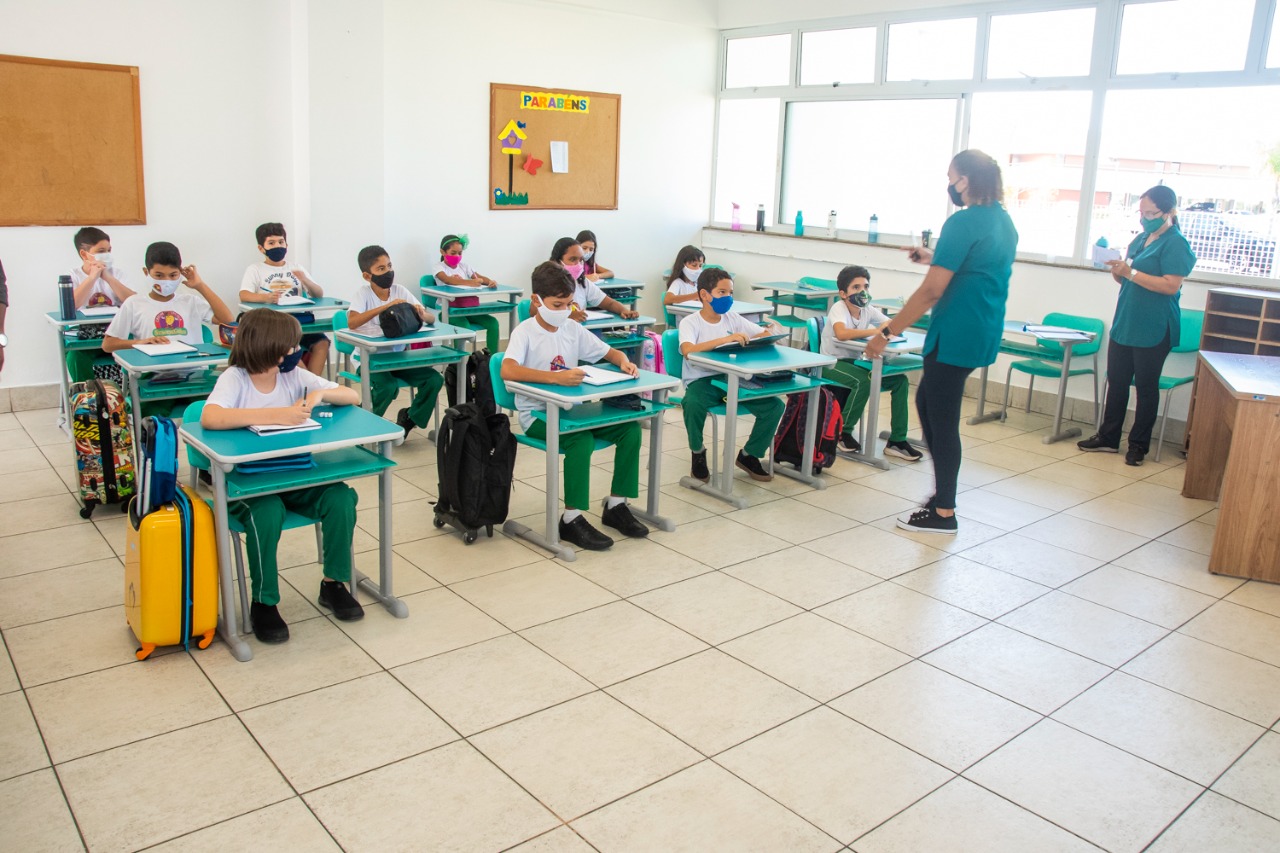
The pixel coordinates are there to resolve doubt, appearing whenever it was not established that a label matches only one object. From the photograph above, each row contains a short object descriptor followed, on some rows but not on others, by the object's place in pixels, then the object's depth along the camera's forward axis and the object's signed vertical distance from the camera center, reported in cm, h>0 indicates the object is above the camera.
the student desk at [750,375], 492 -77
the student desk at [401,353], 538 -77
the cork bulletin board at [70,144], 607 +34
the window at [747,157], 964 +75
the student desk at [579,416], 420 -83
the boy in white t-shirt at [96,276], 577 -44
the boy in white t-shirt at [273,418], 337 -70
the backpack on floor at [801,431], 550 -109
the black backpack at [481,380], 466 -76
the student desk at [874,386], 575 -85
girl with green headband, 714 -44
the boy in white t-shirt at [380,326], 566 -62
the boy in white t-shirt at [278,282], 598 -45
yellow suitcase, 319 -119
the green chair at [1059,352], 671 -70
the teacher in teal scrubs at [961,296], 445 -24
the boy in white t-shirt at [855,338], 581 -58
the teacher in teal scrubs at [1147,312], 593 -36
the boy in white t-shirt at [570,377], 438 -66
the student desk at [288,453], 318 -86
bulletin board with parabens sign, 838 +64
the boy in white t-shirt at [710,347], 513 -59
